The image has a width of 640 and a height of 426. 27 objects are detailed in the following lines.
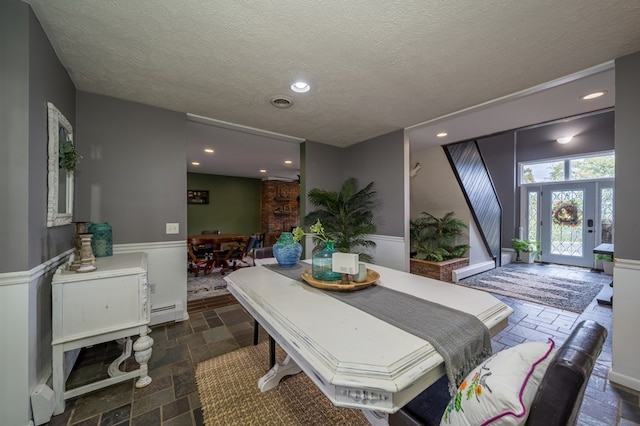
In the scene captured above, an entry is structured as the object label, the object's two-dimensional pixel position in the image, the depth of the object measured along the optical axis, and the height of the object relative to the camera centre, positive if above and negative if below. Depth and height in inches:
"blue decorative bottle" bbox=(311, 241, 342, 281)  59.4 -13.3
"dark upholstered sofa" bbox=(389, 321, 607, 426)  21.7 -15.2
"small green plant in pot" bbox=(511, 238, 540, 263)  231.7 -34.2
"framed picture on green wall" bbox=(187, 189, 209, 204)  285.6 +17.9
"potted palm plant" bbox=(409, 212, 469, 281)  170.7 -25.9
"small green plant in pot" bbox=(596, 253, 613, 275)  189.3 -39.3
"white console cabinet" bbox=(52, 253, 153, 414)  58.9 -26.4
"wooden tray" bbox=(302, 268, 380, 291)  53.7 -16.2
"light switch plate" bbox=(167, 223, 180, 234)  107.0 -7.4
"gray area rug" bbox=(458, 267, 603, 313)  131.4 -47.2
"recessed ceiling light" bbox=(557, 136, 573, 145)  207.9 +63.2
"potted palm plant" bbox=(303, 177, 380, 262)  145.0 -1.1
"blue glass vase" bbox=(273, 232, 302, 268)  75.6 -12.1
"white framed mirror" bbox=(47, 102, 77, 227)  64.1 +11.4
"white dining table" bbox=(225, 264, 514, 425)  28.9 -18.2
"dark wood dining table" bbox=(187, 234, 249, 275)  190.2 -23.5
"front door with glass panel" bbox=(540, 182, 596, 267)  209.5 -8.8
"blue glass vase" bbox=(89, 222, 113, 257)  84.3 -9.9
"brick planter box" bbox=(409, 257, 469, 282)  165.9 -38.6
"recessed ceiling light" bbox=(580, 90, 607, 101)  89.0 +44.2
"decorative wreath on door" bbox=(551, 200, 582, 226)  217.3 +0.3
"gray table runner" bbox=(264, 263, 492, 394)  34.2 -17.9
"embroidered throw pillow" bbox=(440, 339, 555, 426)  24.5 -18.8
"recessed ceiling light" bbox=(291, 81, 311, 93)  84.7 +44.6
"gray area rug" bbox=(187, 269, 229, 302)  144.6 -49.5
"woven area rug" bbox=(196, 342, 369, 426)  57.6 -48.7
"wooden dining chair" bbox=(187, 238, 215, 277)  185.0 -35.1
